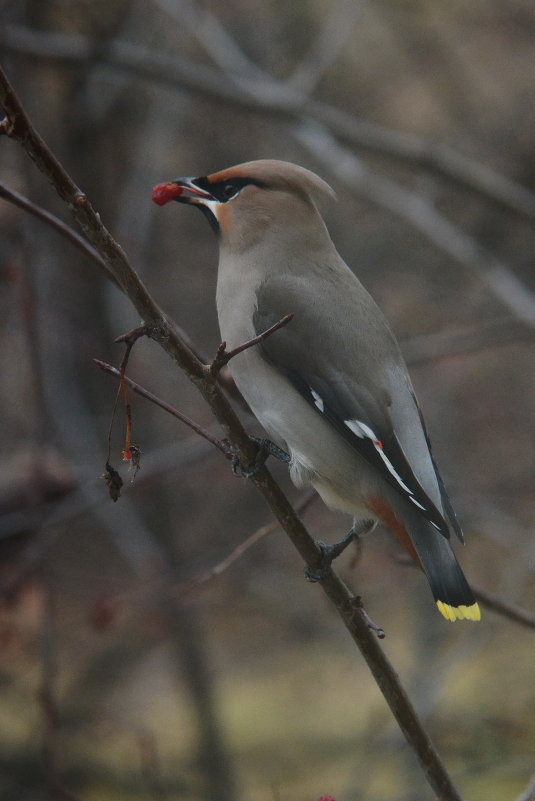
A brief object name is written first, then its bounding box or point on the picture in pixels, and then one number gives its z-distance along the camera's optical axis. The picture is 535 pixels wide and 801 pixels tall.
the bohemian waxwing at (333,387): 5.46
